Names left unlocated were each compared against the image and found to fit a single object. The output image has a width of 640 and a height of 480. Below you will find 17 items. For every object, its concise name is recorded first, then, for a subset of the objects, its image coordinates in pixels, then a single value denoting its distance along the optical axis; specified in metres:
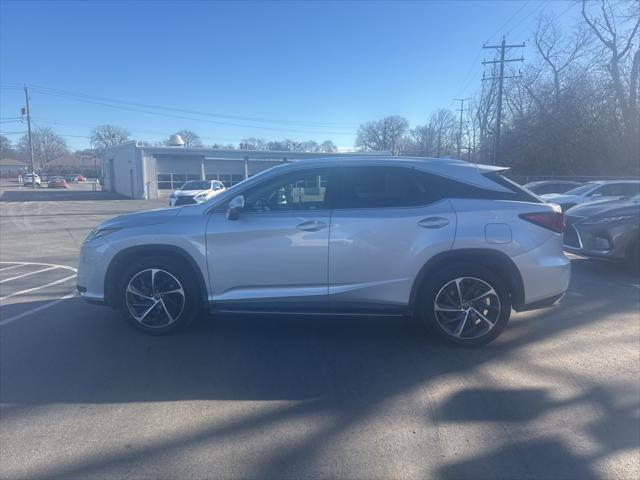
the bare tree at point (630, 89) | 28.50
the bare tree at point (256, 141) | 81.24
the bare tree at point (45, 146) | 111.38
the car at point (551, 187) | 20.36
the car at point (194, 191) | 23.16
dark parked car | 7.56
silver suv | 4.40
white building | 37.38
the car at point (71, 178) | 87.20
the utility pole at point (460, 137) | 55.53
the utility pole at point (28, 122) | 53.68
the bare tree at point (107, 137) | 110.50
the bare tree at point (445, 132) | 57.88
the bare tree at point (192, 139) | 99.59
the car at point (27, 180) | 67.72
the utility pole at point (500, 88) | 30.19
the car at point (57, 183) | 59.28
